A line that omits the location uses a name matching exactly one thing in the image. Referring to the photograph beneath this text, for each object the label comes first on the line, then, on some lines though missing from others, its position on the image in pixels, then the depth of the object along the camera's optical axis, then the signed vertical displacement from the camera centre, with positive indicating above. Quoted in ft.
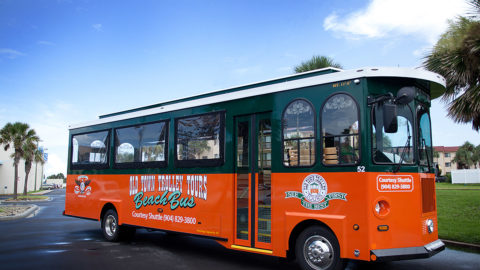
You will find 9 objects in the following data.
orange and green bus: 19.39 +0.26
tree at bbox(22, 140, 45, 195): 126.93 +6.18
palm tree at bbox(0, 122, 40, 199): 126.11 +11.00
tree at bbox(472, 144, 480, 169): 270.87 +11.17
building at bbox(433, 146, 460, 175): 320.09 +13.27
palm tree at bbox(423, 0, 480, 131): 39.22 +11.03
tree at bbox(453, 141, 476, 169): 273.93 +11.90
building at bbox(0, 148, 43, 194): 157.58 -0.06
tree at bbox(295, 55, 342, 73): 63.93 +17.48
